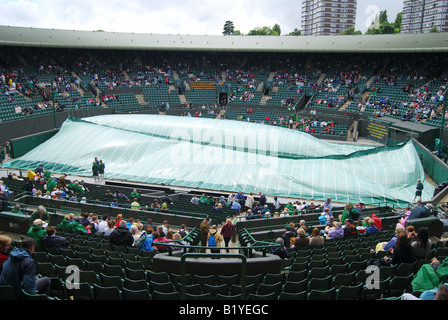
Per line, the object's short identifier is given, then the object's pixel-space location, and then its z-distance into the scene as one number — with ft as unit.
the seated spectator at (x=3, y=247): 17.22
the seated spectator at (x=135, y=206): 46.09
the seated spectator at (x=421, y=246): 22.41
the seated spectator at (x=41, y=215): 30.45
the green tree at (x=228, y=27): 391.24
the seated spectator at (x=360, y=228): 33.71
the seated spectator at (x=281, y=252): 26.55
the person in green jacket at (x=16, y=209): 37.34
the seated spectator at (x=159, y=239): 27.89
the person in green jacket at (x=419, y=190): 55.34
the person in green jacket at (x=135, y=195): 52.75
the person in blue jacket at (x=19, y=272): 15.88
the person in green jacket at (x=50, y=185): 54.70
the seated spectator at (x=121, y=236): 26.66
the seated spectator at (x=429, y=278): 17.24
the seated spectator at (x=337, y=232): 32.96
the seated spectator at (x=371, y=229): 33.50
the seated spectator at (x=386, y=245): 25.61
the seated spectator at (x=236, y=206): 50.93
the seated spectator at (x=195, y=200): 54.33
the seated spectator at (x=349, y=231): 33.09
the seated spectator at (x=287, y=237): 31.40
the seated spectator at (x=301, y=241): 28.64
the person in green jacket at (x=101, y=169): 65.17
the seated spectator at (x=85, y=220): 33.06
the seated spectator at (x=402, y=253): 21.94
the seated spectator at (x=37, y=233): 24.22
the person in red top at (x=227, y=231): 34.62
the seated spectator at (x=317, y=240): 29.32
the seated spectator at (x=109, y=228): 30.12
